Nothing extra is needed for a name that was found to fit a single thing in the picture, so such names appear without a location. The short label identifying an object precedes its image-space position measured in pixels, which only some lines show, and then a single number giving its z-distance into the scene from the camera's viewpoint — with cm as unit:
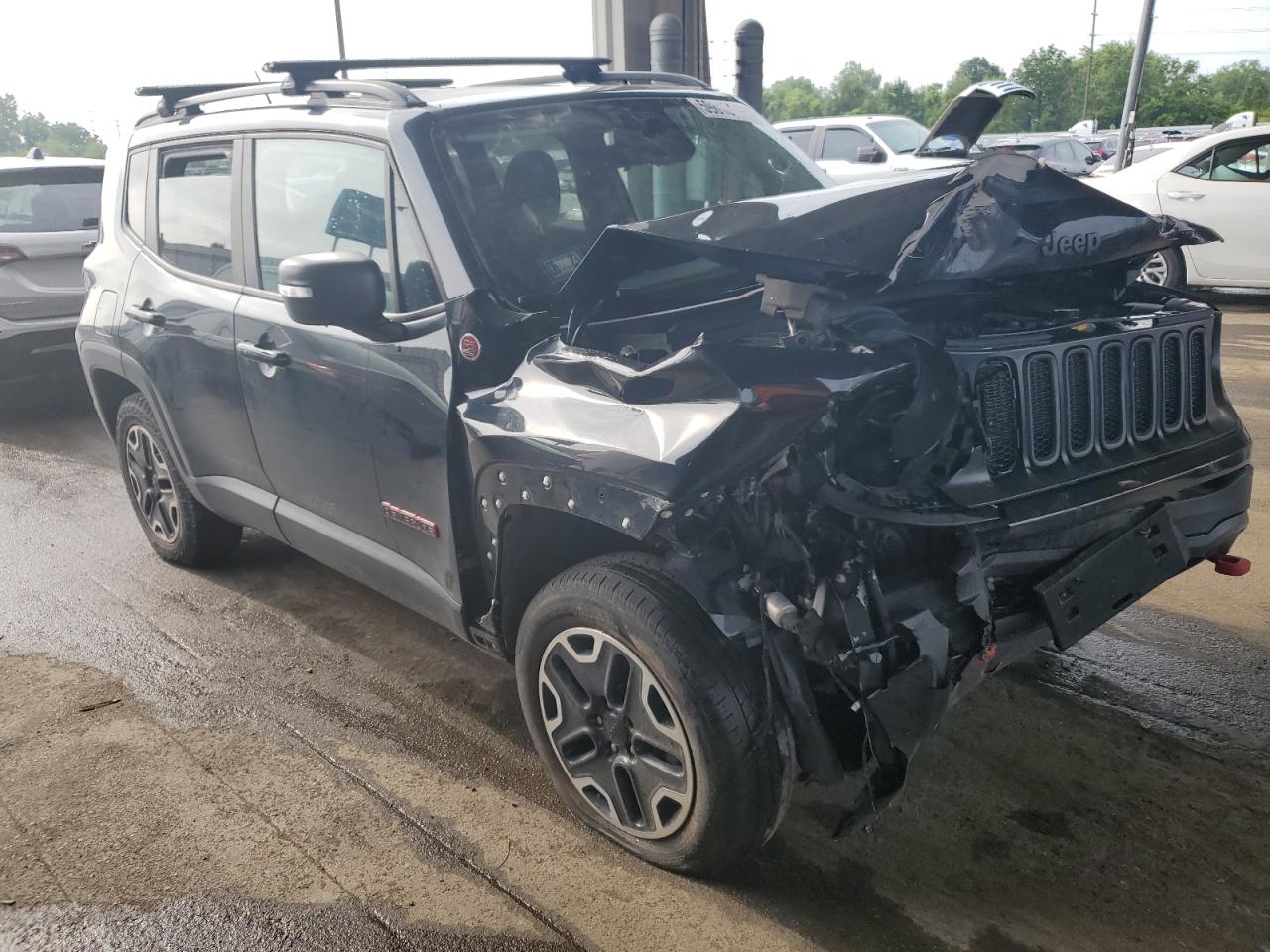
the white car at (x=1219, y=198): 944
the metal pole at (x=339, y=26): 2761
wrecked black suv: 242
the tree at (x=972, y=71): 9550
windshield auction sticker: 400
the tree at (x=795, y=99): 10931
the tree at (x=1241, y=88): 6554
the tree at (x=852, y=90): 10131
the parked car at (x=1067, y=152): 2036
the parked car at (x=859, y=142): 1268
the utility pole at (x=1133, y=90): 1781
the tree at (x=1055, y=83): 8594
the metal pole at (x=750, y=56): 1017
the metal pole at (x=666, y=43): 974
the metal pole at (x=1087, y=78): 8614
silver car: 747
